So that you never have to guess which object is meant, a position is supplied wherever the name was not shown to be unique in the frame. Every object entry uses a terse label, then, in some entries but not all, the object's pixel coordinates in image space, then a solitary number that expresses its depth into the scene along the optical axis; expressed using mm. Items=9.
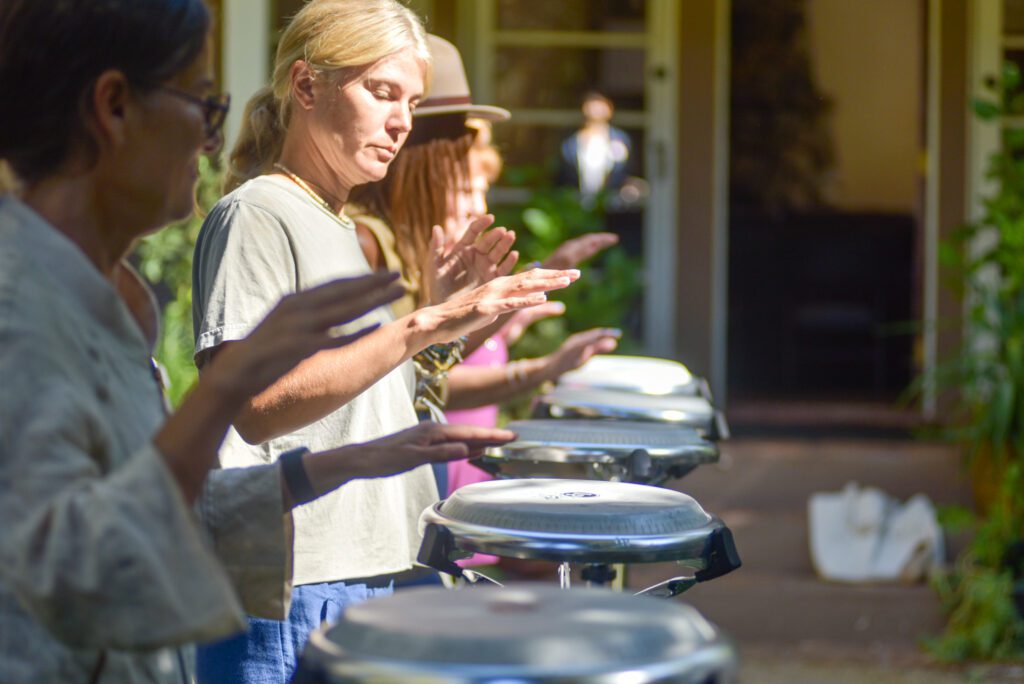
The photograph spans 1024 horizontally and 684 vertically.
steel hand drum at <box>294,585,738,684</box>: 2354
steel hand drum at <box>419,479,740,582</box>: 3432
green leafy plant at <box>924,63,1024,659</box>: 10078
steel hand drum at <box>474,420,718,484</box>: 4859
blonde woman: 4023
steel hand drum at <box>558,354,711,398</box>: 6816
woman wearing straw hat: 5703
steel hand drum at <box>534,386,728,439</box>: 6016
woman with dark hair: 2354
